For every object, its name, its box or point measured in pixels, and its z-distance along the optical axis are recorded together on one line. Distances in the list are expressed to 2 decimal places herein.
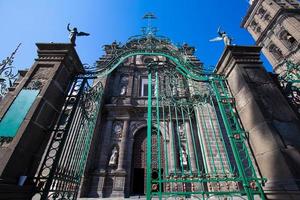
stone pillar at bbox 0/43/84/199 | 2.79
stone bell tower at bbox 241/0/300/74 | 21.19
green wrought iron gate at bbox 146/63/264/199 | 3.27
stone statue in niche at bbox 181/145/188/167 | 9.21
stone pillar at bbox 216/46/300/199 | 2.87
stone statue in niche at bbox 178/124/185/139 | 10.90
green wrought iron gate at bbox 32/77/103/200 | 3.46
